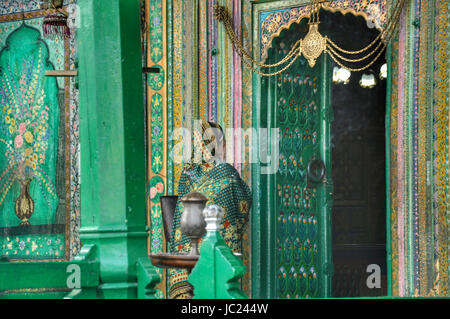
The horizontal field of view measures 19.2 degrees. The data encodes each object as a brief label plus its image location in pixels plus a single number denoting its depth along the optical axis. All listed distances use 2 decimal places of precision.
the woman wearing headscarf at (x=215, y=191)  10.79
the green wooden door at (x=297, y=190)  12.47
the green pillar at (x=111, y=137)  5.92
